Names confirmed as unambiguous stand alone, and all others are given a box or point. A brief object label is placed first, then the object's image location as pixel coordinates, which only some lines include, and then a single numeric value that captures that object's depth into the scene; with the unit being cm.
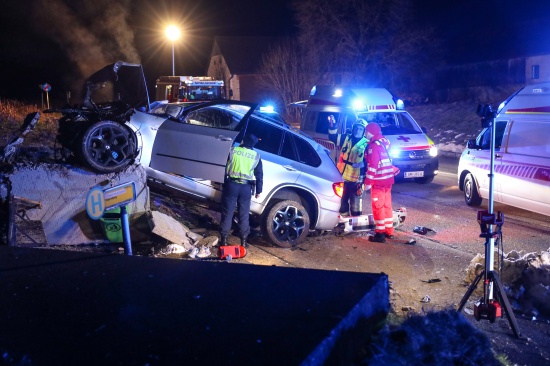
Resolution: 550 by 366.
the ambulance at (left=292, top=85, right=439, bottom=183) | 1328
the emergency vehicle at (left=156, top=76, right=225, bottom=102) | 2320
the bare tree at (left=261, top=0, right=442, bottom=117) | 3653
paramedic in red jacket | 843
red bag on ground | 709
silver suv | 772
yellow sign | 470
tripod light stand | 492
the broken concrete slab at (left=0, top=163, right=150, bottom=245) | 710
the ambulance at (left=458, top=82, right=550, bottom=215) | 881
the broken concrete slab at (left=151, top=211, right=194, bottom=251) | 730
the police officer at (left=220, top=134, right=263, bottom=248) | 727
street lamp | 2917
